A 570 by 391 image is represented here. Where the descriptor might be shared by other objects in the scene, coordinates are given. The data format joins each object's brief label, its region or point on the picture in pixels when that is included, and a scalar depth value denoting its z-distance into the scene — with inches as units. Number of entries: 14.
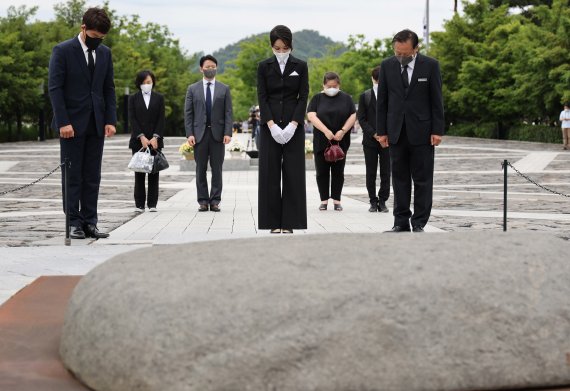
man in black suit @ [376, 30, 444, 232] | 356.2
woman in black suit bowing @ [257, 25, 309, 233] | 367.2
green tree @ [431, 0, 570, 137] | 1608.0
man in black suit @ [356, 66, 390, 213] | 491.2
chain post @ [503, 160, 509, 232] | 384.5
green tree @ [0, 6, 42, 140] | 1734.7
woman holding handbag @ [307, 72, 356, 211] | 486.6
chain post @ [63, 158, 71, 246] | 348.5
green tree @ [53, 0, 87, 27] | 2479.1
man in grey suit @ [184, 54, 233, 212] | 499.8
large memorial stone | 147.0
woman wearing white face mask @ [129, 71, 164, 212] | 506.6
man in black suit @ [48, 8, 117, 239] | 354.9
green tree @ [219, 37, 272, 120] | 3452.3
